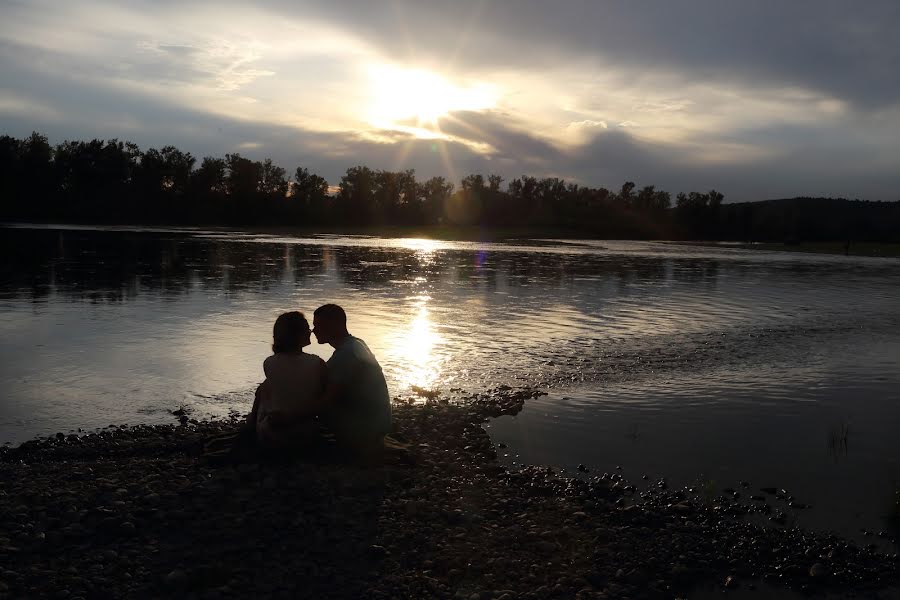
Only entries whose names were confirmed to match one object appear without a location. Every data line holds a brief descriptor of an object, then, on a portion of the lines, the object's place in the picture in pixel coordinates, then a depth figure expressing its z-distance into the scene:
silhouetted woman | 8.98
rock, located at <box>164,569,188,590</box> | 6.29
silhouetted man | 9.07
